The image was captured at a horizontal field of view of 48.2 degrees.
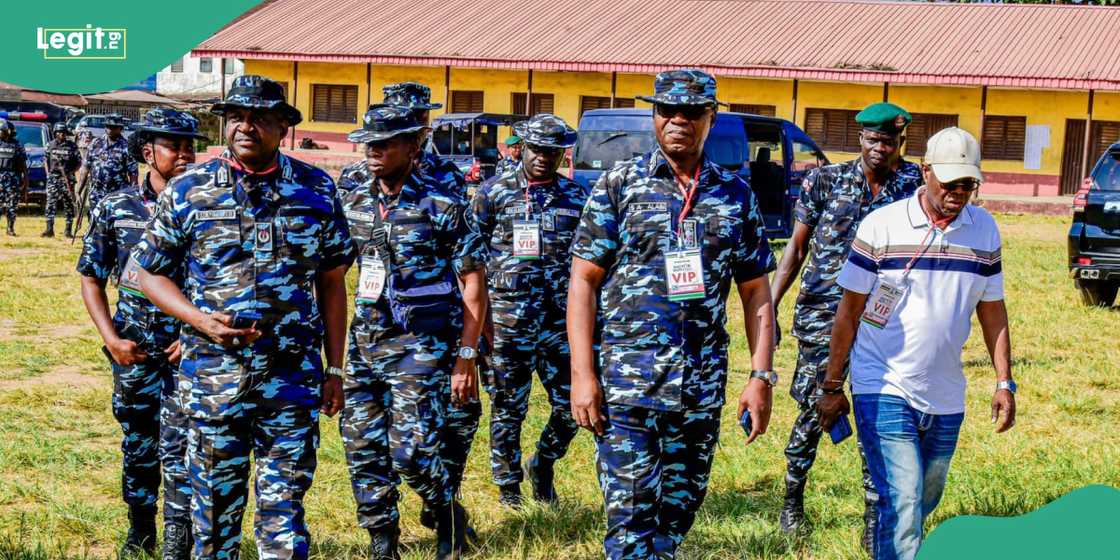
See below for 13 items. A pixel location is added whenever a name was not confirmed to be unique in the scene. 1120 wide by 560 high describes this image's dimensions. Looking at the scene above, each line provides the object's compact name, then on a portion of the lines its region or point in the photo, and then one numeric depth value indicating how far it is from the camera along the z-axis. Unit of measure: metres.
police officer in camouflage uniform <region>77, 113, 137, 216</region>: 14.34
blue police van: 17.45
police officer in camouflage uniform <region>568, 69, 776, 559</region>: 4.23
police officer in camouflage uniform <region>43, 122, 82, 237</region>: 20.31
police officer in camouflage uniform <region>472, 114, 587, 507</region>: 6.42
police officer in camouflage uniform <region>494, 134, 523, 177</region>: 11.10
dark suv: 12.99
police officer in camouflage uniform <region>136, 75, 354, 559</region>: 4.26
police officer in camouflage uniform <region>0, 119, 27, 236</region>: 19.58
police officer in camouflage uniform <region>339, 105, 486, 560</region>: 5.30
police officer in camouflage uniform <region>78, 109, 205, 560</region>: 5.11
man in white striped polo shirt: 4.37
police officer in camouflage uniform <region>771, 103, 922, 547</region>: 5.89
